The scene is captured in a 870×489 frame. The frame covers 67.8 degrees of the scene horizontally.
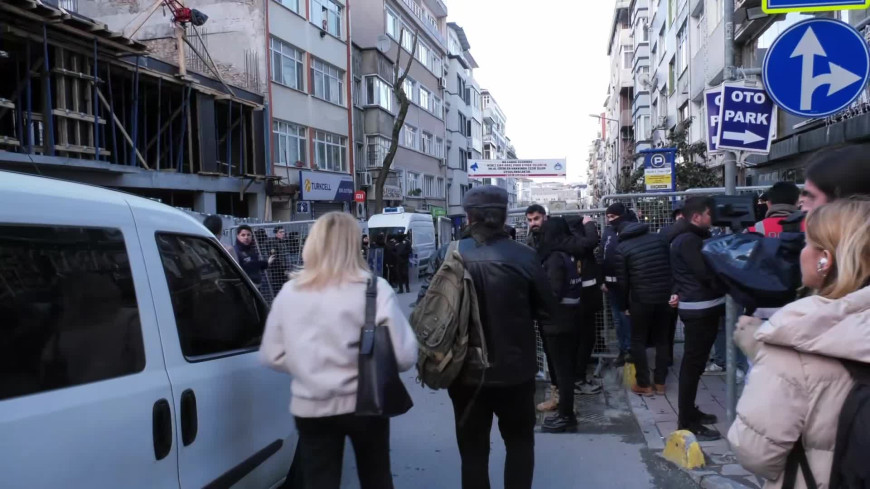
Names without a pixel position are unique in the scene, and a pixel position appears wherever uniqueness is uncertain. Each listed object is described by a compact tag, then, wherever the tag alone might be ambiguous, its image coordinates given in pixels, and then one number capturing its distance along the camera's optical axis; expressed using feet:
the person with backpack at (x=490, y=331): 10.71
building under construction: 45.11
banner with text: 94.94
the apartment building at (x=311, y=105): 80.48
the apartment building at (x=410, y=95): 105.40
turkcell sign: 82.58
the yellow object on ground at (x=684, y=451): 14.58
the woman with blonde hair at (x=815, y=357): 5.59
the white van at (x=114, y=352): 6.49
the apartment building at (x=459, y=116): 164.67
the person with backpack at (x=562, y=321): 16.66
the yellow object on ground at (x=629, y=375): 21.55
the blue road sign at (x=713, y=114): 17.02
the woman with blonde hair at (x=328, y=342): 8.92
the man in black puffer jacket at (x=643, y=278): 19.51
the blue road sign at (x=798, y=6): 16.75
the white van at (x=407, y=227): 72.23
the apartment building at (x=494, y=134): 243.40
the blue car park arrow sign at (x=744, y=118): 16.48
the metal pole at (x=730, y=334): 14.30
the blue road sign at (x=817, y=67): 15.43
